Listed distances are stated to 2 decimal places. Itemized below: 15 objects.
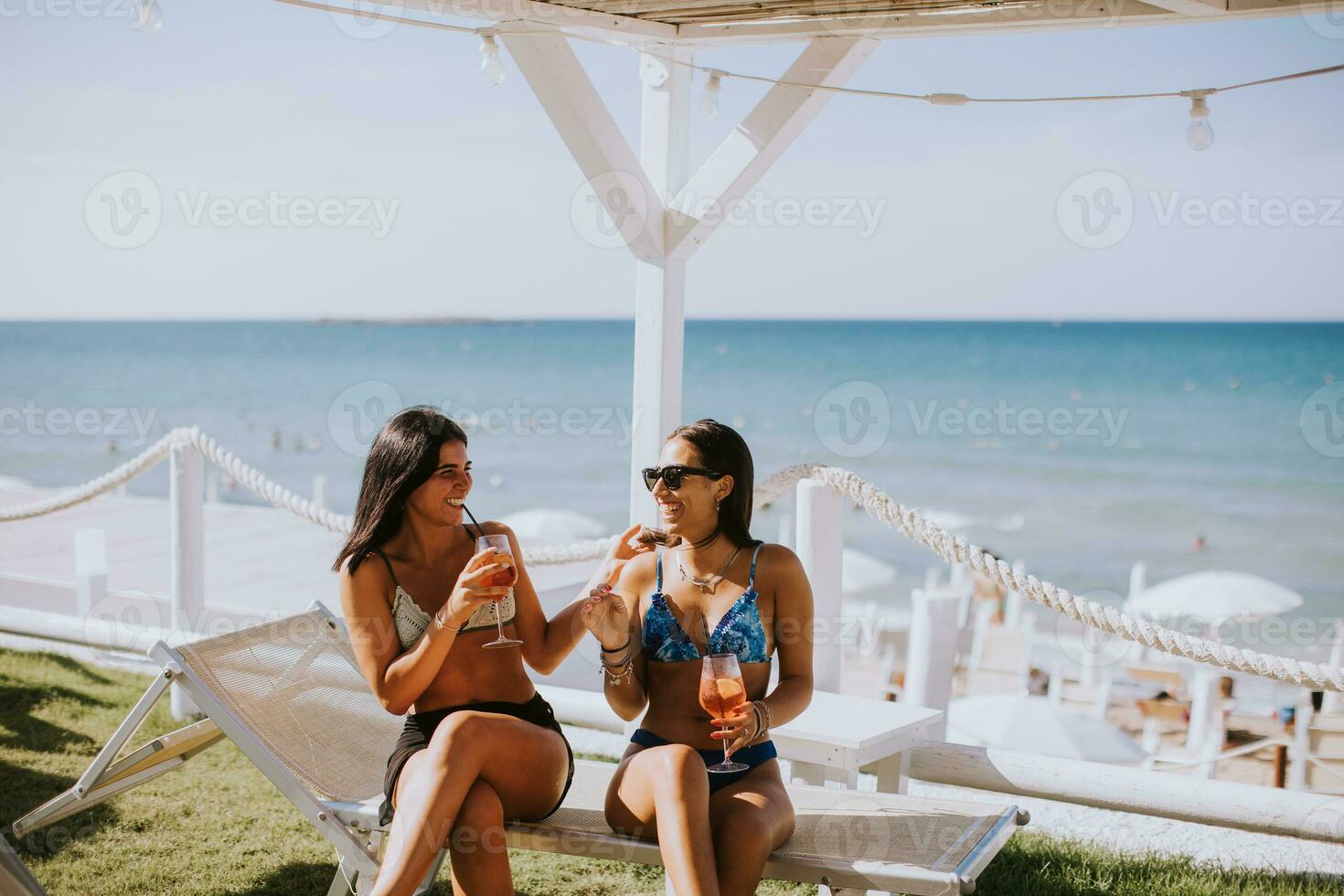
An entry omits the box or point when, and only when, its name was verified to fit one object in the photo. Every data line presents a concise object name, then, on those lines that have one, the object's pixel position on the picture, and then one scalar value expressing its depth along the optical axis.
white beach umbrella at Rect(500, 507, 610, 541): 13.21
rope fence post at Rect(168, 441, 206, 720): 5.16
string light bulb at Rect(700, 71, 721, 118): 4.11
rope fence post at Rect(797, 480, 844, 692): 3.85
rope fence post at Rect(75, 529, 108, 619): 6.68
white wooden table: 3.26
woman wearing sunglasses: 2.71
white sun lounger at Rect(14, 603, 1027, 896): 2.61
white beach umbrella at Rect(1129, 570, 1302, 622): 10.26
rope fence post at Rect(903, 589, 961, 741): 4.18
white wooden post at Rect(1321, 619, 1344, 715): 8.47
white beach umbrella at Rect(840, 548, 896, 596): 12.33
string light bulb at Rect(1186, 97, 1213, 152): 3.55
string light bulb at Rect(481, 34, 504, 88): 3.69
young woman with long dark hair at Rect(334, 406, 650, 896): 2.69
